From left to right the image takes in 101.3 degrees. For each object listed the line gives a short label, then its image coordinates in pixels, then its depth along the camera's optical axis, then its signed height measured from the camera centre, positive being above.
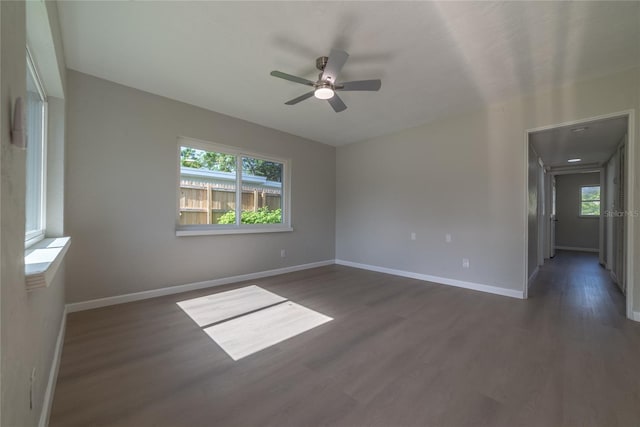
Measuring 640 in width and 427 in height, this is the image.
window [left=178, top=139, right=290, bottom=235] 3.74 +0.36
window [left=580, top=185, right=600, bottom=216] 7.71 +0.43
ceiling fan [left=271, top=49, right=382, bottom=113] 2.30 +1.23
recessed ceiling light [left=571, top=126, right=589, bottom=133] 3.37 +1.15
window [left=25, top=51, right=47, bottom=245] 1.79 +0.43
